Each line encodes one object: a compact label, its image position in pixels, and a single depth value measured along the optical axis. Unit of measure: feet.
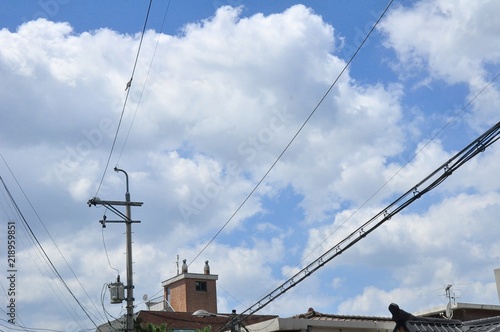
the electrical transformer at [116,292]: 98.32
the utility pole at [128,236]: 96.36
